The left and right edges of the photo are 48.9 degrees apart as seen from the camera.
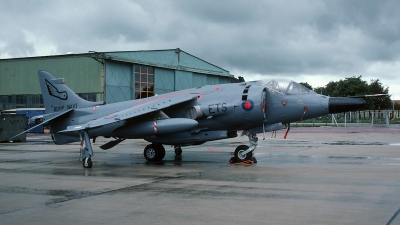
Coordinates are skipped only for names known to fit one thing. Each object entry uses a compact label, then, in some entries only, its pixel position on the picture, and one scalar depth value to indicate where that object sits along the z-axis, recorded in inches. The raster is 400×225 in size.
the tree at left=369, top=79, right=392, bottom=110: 3558.1
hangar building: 1685.5
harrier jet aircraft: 585.3
